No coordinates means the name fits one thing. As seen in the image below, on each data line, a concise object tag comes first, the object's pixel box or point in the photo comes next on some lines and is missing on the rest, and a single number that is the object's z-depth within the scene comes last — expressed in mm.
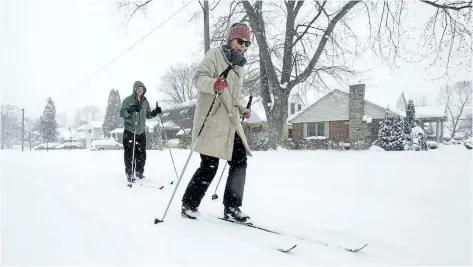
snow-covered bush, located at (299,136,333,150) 26094
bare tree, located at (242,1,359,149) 12203
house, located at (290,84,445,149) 24312
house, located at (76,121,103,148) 55375
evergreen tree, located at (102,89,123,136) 45000
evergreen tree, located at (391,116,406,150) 19812
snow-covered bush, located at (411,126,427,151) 19672
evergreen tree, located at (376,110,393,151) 20141
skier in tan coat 2624
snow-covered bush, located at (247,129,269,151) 19912
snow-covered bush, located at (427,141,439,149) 21350
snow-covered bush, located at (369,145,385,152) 19567
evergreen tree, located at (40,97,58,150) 38406
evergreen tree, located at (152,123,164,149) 29753
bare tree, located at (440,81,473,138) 49019
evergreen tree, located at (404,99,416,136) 20328
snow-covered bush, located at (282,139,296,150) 23917
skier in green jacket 5266
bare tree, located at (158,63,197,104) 46469
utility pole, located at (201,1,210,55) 11680
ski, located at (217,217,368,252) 2031
